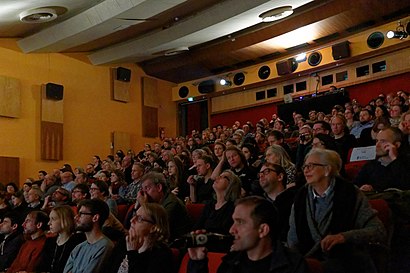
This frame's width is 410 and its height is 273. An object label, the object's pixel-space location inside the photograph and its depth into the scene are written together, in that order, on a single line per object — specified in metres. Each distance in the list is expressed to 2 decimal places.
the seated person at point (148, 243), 1.83
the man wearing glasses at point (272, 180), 2.21
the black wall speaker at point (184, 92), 9.28
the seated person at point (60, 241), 2.44
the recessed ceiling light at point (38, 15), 5.73
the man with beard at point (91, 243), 2.18
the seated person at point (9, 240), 2.99
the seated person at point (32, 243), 2.70
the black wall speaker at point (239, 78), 8.43
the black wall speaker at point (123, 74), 8.38
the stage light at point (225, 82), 8.59
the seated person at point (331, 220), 1.56
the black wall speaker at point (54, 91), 7.23
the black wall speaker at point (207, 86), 8.90
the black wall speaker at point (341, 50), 6.86
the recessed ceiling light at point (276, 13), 5.94
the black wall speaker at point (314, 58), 7.26
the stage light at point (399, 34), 6.21
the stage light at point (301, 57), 7.46
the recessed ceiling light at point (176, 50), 7.43
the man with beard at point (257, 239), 1.39
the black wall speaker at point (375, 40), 6.56
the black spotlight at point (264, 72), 7.99
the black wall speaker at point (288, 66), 7.57
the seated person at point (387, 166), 2.24
